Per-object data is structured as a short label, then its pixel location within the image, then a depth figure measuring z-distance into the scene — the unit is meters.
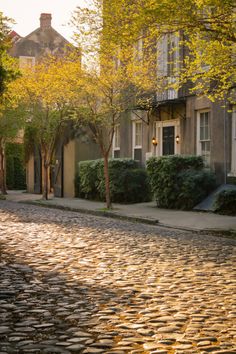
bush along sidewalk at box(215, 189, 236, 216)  18.52
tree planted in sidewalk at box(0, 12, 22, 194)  21.19
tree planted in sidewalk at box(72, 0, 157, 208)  19.33
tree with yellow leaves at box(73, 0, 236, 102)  11.94
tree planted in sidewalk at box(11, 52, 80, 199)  25.69
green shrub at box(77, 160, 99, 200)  27.38
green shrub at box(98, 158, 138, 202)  24.89
